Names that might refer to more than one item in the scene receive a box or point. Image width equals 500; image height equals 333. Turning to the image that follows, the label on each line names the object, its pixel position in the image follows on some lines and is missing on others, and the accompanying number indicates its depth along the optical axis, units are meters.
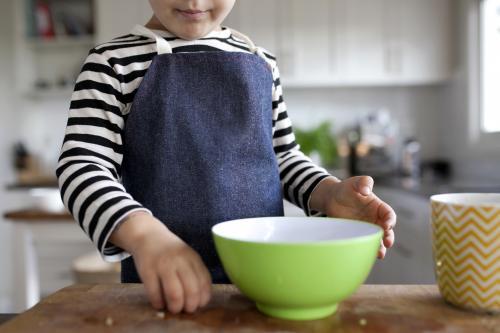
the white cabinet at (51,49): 3.47
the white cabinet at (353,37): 3.21
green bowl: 0.48
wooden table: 0.50
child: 0.71
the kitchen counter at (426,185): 2.17
